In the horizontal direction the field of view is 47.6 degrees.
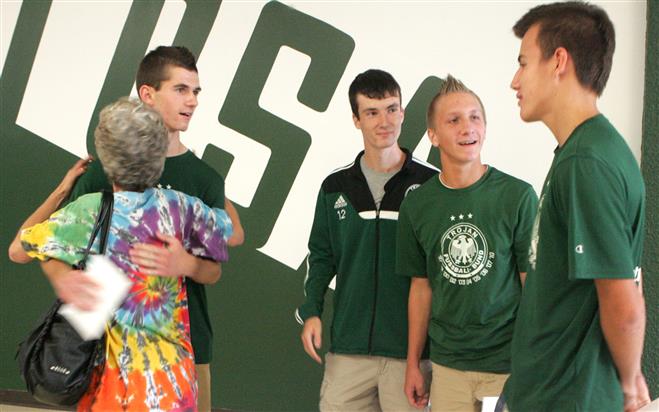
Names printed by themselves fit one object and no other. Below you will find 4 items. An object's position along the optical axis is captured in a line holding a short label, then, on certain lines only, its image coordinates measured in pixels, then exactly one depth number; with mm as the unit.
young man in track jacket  2377
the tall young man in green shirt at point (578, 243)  1388
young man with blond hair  2145
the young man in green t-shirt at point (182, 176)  2059
